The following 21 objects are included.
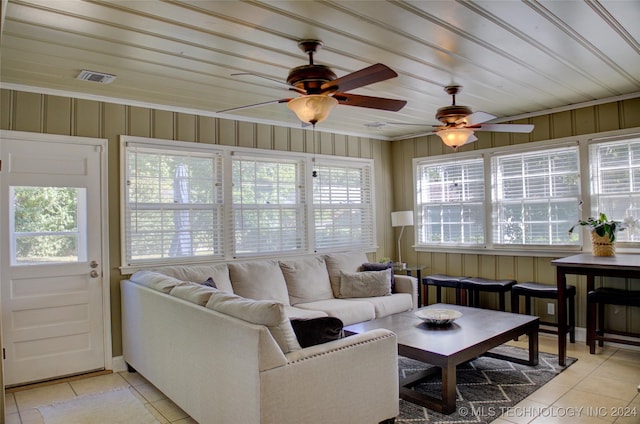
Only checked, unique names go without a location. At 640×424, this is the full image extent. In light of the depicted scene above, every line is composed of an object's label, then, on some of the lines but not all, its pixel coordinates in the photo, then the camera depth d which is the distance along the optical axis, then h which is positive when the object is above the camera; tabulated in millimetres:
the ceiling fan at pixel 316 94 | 2833 +793
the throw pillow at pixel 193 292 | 2785 -464
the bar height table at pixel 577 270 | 3652 -476
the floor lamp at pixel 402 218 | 5816 -8
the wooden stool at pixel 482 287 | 4922 -796
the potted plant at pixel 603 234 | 4215 -196
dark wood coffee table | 2977 -893
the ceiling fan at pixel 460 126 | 3736 +774
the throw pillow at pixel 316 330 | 2451 -612
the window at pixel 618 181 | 4402 +321
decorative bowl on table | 3621 -817
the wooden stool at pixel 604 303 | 4020 -843
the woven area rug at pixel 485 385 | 2969 -1309
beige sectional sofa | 2188 -795
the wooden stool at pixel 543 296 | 4477 -822
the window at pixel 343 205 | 5629 +176
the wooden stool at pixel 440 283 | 5309 -797
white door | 3600 -270
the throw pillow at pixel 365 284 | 4895 -730
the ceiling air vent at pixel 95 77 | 3365 +1133
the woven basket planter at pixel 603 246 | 4223 -308
